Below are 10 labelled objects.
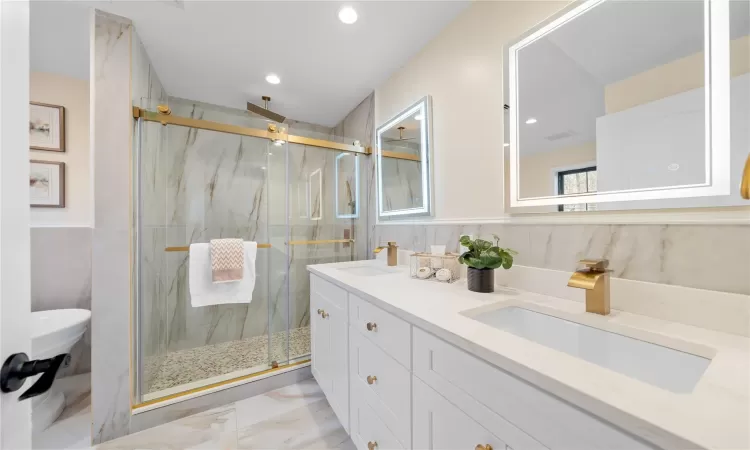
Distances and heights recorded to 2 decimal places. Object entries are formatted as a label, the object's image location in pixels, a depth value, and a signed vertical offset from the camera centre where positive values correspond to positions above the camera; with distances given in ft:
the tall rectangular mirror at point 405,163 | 5.71 +1.44
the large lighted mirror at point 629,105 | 2.38 +1.27
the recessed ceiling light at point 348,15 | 4.75 +3.77
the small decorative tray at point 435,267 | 4.48 -0.77
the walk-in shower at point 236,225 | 5.99 -0.01
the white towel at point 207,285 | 6.02 -1.39
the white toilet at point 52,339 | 4.70 -2.05
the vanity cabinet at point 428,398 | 1.62 -1.49
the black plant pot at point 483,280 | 3.71 -0.78
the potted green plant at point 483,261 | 3.59 -0.51
